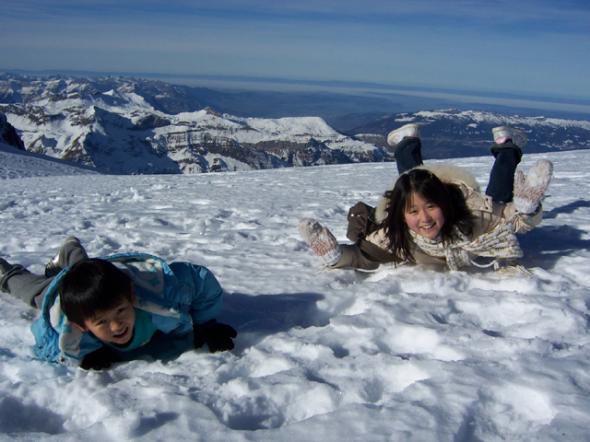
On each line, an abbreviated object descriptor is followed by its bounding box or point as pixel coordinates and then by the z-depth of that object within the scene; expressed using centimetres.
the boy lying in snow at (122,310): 280
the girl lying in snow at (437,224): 423
